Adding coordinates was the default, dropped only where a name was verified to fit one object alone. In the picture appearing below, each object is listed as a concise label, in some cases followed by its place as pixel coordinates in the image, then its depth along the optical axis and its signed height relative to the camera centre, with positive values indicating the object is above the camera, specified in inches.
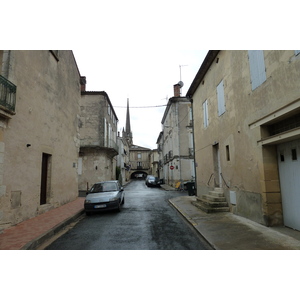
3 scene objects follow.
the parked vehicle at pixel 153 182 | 1114.7 -43.6
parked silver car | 346.9 -40.7
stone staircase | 326.0 -48.0
